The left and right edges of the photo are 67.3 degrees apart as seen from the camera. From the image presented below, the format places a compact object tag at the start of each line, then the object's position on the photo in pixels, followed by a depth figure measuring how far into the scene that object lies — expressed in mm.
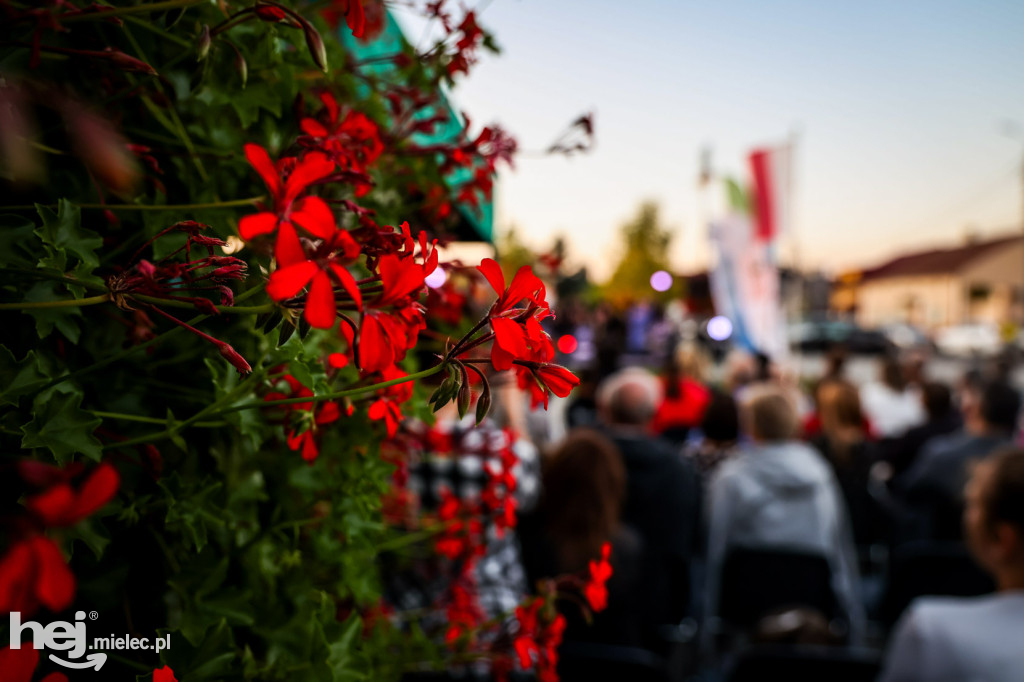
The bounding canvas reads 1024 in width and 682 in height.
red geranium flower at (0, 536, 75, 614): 365
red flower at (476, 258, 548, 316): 559
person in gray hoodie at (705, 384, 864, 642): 3486
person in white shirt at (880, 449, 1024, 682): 1864
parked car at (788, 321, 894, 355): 21812
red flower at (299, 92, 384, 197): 698
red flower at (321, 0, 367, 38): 572
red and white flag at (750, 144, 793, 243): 6645
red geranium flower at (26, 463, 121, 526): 358
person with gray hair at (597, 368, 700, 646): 3668
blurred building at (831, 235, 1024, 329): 39688
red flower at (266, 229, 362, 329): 438
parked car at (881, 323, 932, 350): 23797
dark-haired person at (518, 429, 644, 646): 2818
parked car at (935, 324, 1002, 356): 24703
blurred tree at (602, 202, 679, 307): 38406
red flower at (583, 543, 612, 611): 966
